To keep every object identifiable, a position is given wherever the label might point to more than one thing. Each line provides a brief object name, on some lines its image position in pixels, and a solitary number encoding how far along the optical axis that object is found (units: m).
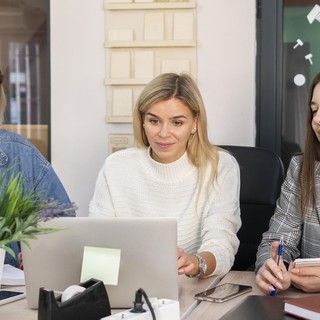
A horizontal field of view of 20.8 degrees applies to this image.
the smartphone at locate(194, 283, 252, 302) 1.89
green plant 1.62
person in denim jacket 2.44
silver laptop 1.75
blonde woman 2.37
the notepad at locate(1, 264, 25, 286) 2.05
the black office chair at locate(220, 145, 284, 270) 2.53
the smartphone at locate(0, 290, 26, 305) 1.90
